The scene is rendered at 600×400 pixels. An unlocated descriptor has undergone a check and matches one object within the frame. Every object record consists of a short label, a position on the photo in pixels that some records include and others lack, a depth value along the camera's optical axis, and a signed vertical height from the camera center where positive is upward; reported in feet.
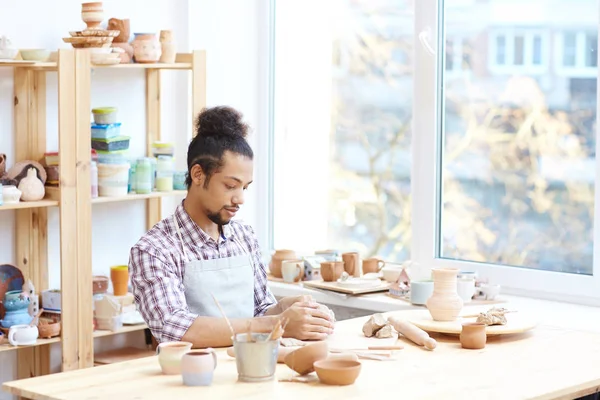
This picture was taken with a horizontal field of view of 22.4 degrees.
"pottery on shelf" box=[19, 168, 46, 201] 18.14 -0.89
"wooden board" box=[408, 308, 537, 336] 13.68 -1.95
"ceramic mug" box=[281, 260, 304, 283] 20.54 -2.14
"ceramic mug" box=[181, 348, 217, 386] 11.01 -1.86
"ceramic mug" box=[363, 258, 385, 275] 20.52 -2.05
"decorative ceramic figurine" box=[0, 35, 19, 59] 17.72 +0.75
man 13.44 -1.42
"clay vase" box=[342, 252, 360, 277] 20.00 -1.97
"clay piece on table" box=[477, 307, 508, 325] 13.95 -1.88
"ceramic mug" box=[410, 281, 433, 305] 17.29 -2.02
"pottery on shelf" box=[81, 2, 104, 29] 18.83 +1.25
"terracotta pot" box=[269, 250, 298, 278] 21.15 -2.02
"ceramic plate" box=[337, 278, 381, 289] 19.12 -2.15
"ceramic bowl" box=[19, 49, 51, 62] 18.16 +0.71
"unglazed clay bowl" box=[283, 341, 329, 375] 11.50 -1.85
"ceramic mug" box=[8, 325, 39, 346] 17.82 -2.62
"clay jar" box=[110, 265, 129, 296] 20.37 -2.23
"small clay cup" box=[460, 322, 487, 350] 13.19 -1.94
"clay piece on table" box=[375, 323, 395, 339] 13.59 -1.96
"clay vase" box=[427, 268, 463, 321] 14.15 -1.72
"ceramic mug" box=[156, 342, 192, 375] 11.58 -1.86
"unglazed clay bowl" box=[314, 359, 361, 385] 11.13 -1.90
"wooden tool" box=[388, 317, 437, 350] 13.13 -1.94
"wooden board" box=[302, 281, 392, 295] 18.79 -2.19
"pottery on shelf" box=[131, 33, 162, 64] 19.60 +0.86
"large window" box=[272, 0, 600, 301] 18.67 -0.28
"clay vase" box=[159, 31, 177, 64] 20.09 +0.88
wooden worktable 10.88 -2.02
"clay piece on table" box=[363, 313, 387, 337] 13.70 -1.91
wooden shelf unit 18.23 -1.11
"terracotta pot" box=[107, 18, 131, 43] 19.60 +1.12
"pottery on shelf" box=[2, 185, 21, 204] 17.78 -0.96
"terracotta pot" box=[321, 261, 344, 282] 19.73 -2.04
